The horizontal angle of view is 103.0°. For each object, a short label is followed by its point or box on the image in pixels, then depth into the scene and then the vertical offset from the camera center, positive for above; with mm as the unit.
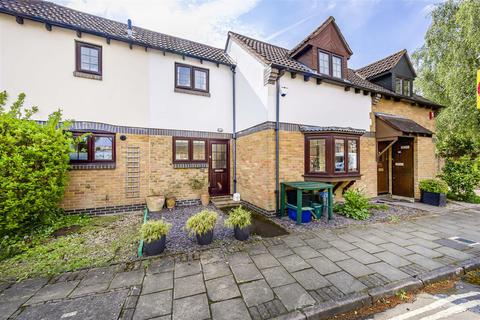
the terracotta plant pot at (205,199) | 7946 -1598
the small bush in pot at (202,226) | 4199 -1463
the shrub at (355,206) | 6180 -1596
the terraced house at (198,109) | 6293 +1974
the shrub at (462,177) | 8344 -811
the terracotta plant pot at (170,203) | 7395 -1628
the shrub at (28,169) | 4340 -181
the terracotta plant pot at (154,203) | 6941 -1526
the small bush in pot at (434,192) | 7733 -1364
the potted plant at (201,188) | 7965 -1148
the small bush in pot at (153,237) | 3801 -1517
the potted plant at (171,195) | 7406 -1359
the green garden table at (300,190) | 5684 -956
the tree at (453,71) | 10953 +5693
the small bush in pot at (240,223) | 4457 -1486
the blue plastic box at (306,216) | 5816 -1712
